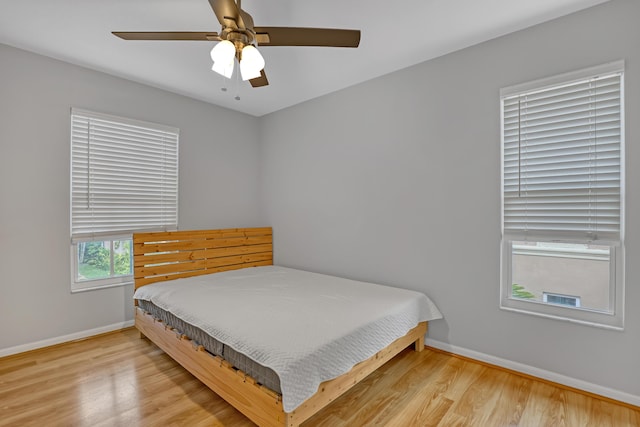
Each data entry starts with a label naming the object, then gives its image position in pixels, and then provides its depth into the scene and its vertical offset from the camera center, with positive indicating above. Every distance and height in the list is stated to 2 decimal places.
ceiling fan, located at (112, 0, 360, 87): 1.51 +0.92
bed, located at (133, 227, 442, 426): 1.58 -0.69
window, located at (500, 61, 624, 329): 1.94 +0.13
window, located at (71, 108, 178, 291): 2.84 +0.25
